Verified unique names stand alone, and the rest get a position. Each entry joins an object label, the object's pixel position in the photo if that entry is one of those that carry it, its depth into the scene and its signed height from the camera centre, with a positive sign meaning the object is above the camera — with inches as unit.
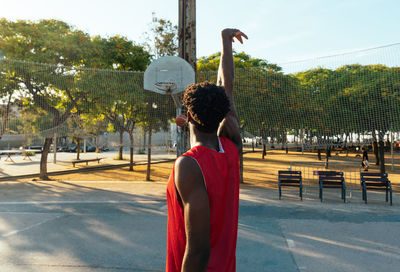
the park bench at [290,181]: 332.2 -47.2
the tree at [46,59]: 494.3 +145.2
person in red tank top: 45.4 -8.9
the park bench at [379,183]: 307.1 -46.6
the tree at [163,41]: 628.7 +216.8
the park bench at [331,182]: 318.3 -47.6
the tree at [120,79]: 480.1 +101.8
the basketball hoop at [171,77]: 300.2 +68.5
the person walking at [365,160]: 636.3 -45.2
